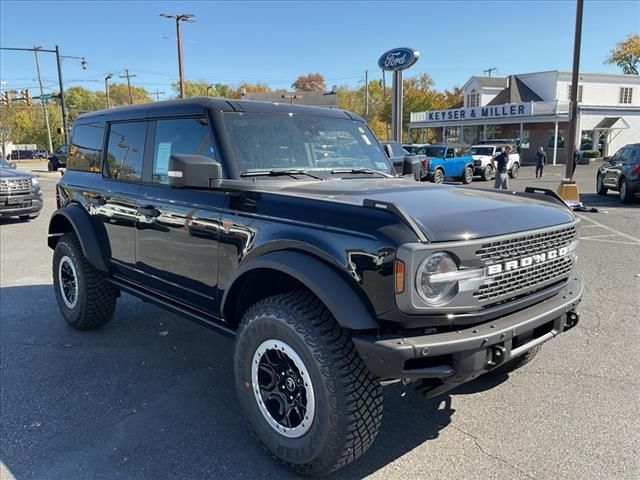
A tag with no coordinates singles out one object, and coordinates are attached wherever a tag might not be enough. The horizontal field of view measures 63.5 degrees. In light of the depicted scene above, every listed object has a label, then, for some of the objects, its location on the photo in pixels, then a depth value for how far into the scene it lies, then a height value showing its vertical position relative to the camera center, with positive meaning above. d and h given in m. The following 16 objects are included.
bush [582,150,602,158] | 37.57 -0.95
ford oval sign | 21.47 +3.63
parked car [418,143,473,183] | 22.19 -0.81
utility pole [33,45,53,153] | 49.74 +7.27
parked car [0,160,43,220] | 11.77 -0.87
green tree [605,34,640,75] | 62.08 +10.12
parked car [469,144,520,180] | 24.33 -0.80
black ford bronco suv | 2.42 -0.61
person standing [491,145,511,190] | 17.08 -0.86
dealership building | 37.50 +2.10
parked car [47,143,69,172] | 32.94 -0.21
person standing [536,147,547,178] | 25.20 -0.93
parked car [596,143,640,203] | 14.62 -1.02
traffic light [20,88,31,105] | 33.24 +3.83
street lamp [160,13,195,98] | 35.31 +8.55
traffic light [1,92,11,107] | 34.08 +3.79
